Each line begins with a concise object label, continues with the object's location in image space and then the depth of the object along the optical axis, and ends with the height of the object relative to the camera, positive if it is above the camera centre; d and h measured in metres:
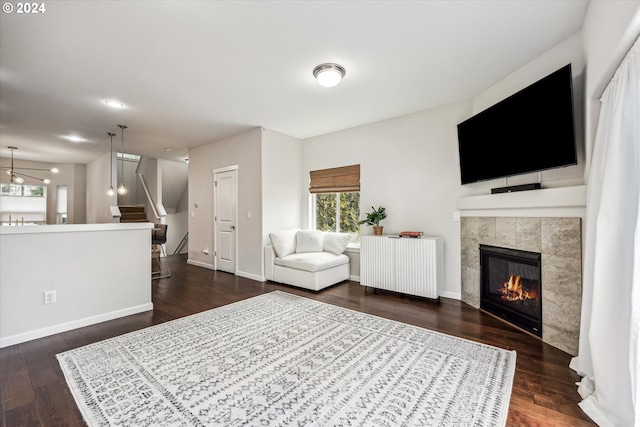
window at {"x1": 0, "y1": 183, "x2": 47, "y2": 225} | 7.66 +0.38
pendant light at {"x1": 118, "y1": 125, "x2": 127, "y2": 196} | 4.59 +1.53
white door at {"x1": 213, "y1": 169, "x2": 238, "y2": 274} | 5.22 -0.05
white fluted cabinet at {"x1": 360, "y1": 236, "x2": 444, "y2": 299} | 3.54 -0.70
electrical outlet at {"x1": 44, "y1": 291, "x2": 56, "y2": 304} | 2.66 -0.79
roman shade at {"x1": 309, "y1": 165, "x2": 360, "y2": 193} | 4.72 +0.64
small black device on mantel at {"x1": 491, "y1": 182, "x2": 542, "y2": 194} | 2.57 +0.26
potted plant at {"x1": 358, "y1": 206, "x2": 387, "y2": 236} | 4.20 -0.07
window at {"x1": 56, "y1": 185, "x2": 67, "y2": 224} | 8.18 +0.36
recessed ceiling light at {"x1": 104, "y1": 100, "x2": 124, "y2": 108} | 3.59 +1.52
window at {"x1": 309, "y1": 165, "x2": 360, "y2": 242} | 4.80 +0.29
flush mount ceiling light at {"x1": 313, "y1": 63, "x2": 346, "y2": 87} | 2.73 +1.45
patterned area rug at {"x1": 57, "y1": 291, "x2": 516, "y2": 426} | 1.56 -1.14
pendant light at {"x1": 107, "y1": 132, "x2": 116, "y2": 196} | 5.70 +1.05
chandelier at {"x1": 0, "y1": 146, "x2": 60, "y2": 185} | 6.63 +1.16
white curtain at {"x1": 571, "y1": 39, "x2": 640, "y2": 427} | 1.52 -0.26
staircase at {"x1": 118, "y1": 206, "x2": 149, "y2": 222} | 7.55 +0.06
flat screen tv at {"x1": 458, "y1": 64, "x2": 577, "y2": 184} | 2.25 +0.80
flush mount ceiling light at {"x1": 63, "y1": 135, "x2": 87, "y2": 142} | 5.25 +1.56
